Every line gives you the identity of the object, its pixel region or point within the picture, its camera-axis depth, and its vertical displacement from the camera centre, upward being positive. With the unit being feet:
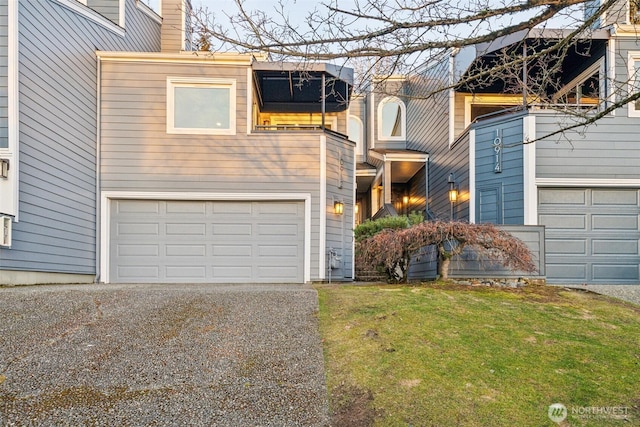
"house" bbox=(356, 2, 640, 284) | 28.43 +2.61
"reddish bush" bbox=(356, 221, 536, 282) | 22.53 -1.45
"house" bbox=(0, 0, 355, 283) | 29.35 +2.72
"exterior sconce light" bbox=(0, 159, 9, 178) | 21.05 +2.33
